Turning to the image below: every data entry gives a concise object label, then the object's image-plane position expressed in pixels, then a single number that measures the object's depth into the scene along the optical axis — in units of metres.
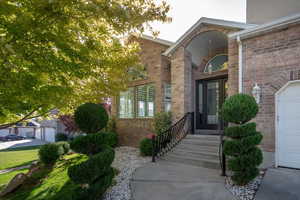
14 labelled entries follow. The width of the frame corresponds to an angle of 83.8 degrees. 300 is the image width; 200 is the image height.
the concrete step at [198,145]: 6.17
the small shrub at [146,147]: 7.12
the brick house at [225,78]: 4.80
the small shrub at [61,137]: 14.78
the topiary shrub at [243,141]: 3.79
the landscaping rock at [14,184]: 4.80
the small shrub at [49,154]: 7.14
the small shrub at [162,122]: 7.78
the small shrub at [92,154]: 3.05
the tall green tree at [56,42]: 2.34
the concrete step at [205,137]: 6.53
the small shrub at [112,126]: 10.53
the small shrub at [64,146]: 7.95
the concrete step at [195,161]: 5.21
